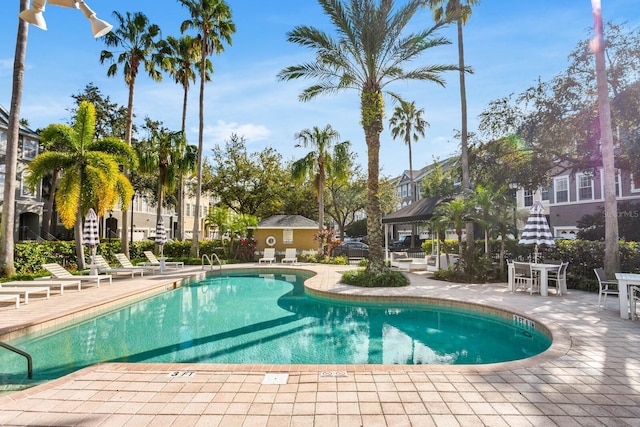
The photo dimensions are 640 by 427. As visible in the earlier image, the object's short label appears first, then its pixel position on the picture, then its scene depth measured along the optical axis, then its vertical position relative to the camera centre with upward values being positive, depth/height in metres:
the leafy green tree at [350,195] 36.84 +3.91
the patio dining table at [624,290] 7.31 -1.16
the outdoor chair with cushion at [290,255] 22.22 -1.31
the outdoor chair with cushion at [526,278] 10.68 -1.32
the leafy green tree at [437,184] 28.58 +4.23
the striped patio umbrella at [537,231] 10.68 +0.08
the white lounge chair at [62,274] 11.71 -1.32
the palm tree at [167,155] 23.20 +5.04
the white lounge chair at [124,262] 16.73 -1.30
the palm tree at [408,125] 35.53 +10.70
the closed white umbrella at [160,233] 19.25 +0.03
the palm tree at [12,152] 12.59 +2.84
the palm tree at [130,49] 20.17 +10.37
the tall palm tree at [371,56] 12.54 +6.40
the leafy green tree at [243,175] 29.73 +4.78
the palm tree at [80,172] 14.31 +2.52
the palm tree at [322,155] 22.72 +4.94
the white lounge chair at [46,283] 10.18 -1.42
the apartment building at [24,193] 24.75 +2.92
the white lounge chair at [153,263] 18.34 -1.47
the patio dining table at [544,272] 10.24 -1.08
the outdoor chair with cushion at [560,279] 10.34 -1.30
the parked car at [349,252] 24.01 -1.20
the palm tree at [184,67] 22.52 +10.78
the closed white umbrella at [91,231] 14.48 +0.10
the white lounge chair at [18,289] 8.86 -1.40
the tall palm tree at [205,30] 21.05 +12.10
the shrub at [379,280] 12.77 -1.63
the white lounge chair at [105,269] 14.59 -1.42
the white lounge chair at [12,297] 8.35 -1.47
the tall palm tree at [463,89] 15.96 +6.56
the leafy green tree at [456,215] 13.37 +0.69
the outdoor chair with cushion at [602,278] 8.01 -0.98
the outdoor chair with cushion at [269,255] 22.58 -1.32
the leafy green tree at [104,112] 29.25 +9.85
